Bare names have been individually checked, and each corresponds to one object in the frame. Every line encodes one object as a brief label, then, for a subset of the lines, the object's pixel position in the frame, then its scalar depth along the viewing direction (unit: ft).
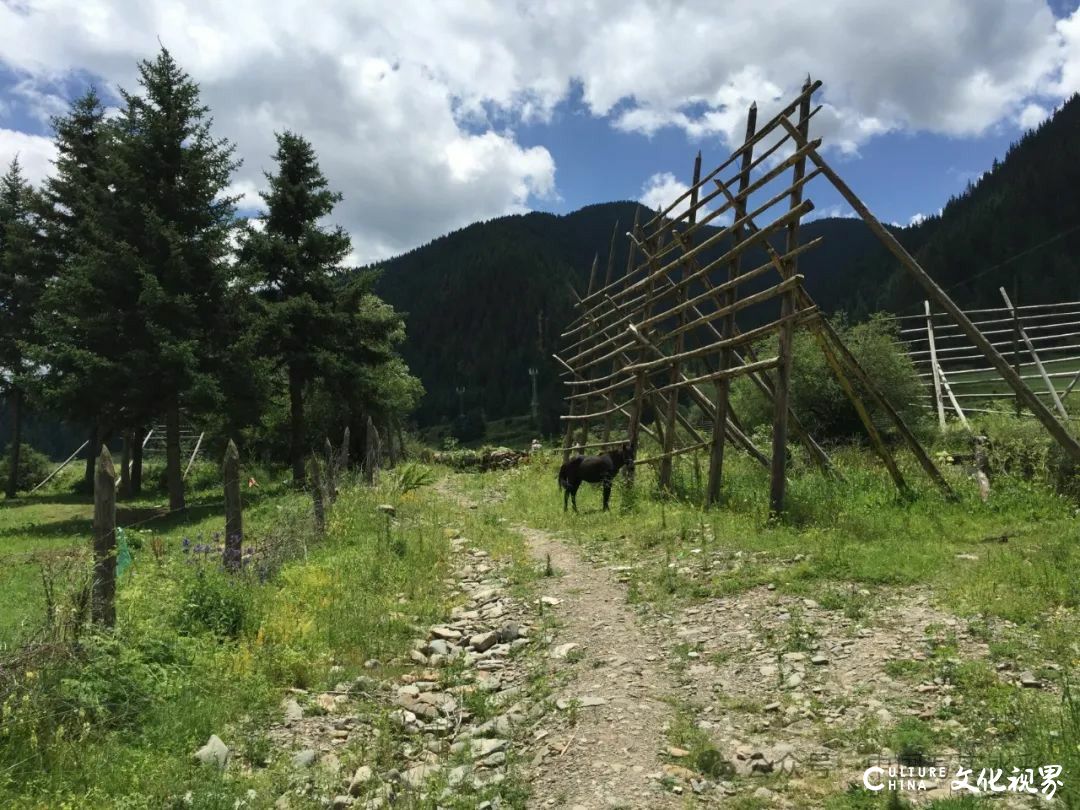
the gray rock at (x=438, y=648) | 21.93
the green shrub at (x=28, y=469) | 100.22
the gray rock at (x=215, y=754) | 14.18
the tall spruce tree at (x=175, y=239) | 59.67
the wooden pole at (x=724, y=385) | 39.04
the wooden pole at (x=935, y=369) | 58.58
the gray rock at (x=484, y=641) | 22.19
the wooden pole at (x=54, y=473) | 95.66
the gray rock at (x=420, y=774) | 14.11
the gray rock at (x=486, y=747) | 15.26
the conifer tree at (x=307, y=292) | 72.08
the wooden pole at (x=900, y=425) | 33.12
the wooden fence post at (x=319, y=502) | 36.29
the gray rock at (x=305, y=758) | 14.73
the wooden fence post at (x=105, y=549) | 17.38
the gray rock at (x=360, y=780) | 13.79
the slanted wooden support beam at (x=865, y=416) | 33.24
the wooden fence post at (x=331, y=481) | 42.63
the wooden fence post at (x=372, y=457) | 55.64
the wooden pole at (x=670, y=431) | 44.42
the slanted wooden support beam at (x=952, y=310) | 28.02
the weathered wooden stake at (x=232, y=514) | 25.77
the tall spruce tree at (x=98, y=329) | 57.26
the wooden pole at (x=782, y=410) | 33.09
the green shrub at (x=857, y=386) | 55.67
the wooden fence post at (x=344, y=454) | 49.46
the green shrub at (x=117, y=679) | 14.64
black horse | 44.27
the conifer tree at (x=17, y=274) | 82.75
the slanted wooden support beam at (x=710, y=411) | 41.57
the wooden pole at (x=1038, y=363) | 45.26
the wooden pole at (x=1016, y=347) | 57.06
